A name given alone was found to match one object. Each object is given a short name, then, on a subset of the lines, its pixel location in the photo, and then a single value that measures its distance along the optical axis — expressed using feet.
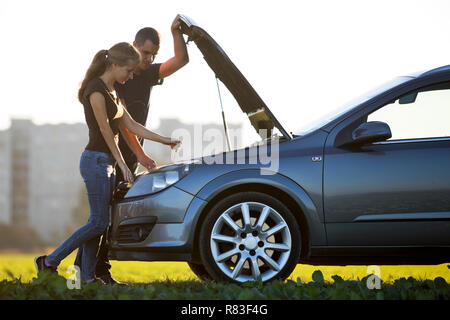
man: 41.98
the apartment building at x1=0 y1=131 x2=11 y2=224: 650.43
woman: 36.70
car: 35.22
